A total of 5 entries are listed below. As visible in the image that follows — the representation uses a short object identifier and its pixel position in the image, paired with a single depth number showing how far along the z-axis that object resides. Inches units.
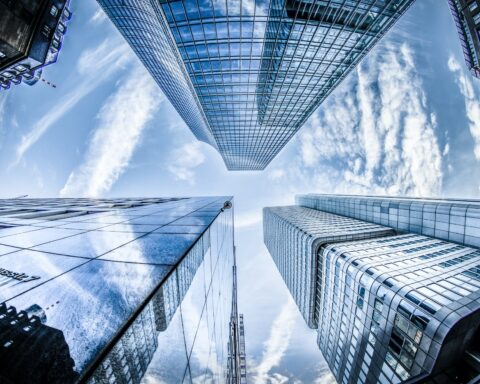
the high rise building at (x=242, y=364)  822.3
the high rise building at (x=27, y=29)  685.9
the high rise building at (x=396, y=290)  811.4
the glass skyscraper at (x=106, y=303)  89.0
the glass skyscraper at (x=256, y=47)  1147.3
